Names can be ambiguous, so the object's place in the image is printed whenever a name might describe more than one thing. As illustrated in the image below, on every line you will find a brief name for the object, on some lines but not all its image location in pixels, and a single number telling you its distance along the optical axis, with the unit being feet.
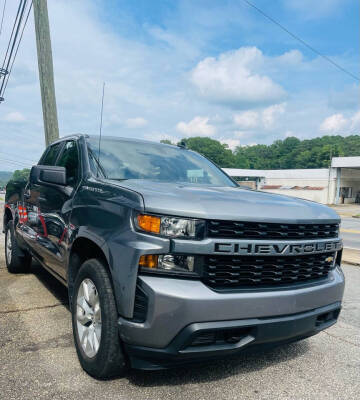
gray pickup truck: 7.00
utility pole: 28.35
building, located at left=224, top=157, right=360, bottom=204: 150.30
